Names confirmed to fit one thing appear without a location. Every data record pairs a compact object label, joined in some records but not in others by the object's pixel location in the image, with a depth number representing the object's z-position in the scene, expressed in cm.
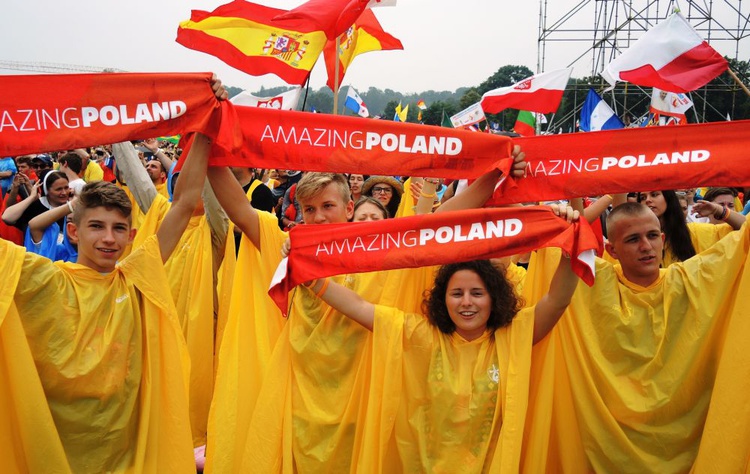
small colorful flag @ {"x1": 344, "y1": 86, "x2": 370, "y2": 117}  1405
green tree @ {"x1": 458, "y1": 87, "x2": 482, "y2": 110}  5570
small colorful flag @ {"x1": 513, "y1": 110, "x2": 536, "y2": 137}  1205
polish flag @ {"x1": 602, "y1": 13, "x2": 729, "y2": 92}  548
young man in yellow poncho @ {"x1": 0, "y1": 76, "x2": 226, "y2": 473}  267
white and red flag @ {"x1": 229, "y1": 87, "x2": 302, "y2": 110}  686
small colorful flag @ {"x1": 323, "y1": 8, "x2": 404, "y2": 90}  686
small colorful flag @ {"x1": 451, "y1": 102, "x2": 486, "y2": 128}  1217
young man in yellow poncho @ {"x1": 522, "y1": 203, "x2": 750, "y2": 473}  298
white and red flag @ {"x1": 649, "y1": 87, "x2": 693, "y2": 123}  924
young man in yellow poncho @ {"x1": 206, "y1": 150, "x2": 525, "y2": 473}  316
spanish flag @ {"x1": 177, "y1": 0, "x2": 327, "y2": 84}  566
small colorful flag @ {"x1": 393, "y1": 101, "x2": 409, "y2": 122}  1071
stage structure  2347
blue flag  933
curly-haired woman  288
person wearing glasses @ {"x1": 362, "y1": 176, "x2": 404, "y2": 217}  587
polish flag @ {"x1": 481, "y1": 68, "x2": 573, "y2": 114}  862
